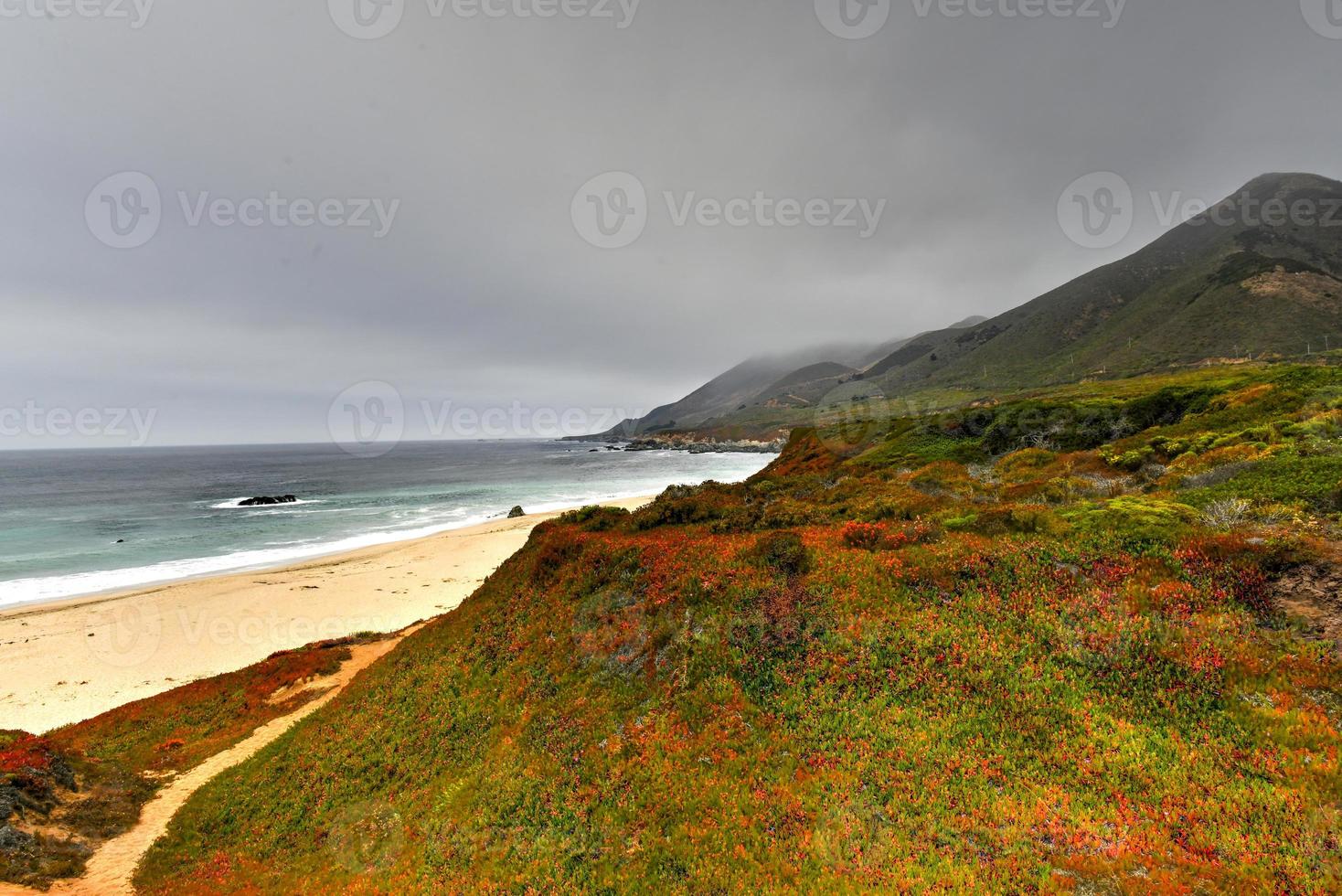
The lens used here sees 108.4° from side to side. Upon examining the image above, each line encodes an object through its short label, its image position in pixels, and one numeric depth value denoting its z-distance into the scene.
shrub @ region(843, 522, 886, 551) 15.54
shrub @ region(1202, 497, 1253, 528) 12.11
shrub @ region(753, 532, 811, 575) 14.81
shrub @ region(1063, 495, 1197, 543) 12.18
